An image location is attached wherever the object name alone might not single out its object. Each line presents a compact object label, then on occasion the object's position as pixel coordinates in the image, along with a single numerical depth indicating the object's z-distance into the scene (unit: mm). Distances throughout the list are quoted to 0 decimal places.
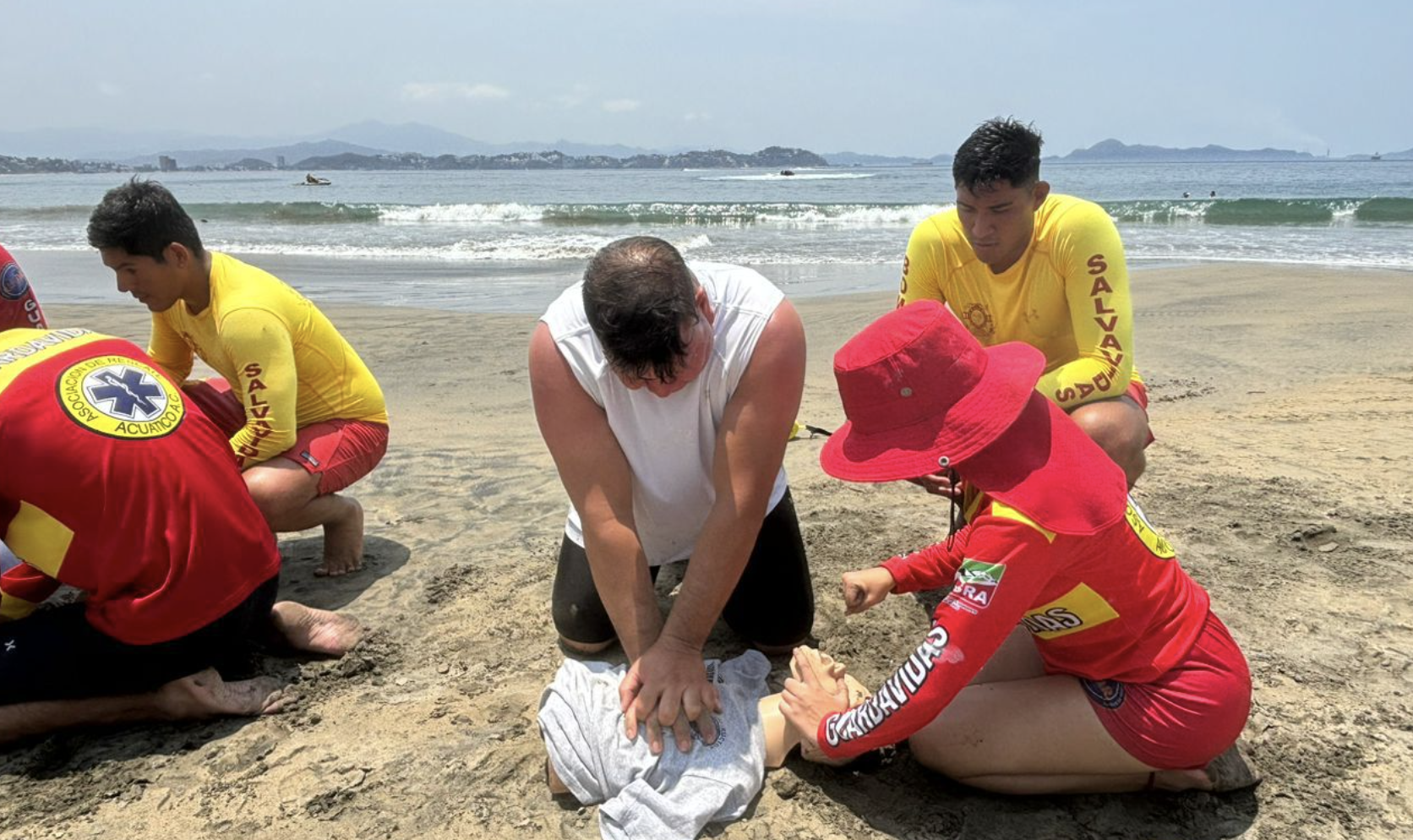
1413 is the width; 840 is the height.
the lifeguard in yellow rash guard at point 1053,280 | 3072
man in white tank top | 2328
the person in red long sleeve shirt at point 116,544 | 2281
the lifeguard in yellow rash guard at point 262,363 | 3215
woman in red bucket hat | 1816
